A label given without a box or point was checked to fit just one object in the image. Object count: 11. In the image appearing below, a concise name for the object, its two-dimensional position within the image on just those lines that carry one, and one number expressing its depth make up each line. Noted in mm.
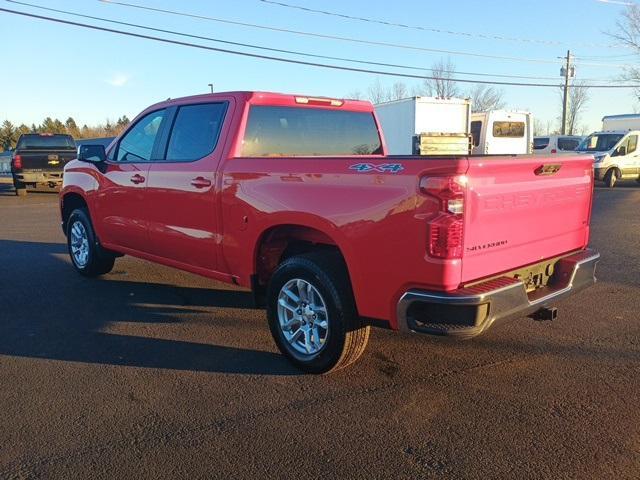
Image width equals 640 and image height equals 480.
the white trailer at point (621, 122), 23969
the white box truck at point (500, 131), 20859
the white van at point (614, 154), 20734
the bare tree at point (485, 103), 57438
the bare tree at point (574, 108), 77125
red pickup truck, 3219
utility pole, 42750
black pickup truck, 18078
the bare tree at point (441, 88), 51875
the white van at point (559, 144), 27328
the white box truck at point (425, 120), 19000
